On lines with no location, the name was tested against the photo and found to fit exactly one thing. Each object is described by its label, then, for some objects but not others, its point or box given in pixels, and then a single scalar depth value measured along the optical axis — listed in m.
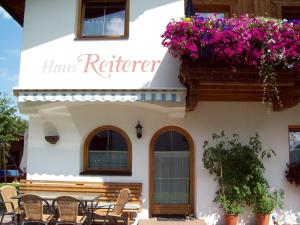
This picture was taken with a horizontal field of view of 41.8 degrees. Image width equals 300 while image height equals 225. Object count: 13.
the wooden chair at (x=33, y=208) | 9.68
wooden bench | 11.65
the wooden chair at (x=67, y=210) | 9.57
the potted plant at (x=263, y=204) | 11.23
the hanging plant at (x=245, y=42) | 9.69
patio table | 11.35
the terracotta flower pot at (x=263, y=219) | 11.29
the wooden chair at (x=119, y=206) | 10.34
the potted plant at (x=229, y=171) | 11.25
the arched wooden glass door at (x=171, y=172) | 12.09
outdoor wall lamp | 12.09
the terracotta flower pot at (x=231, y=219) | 11.20
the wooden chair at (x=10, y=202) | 10.59
